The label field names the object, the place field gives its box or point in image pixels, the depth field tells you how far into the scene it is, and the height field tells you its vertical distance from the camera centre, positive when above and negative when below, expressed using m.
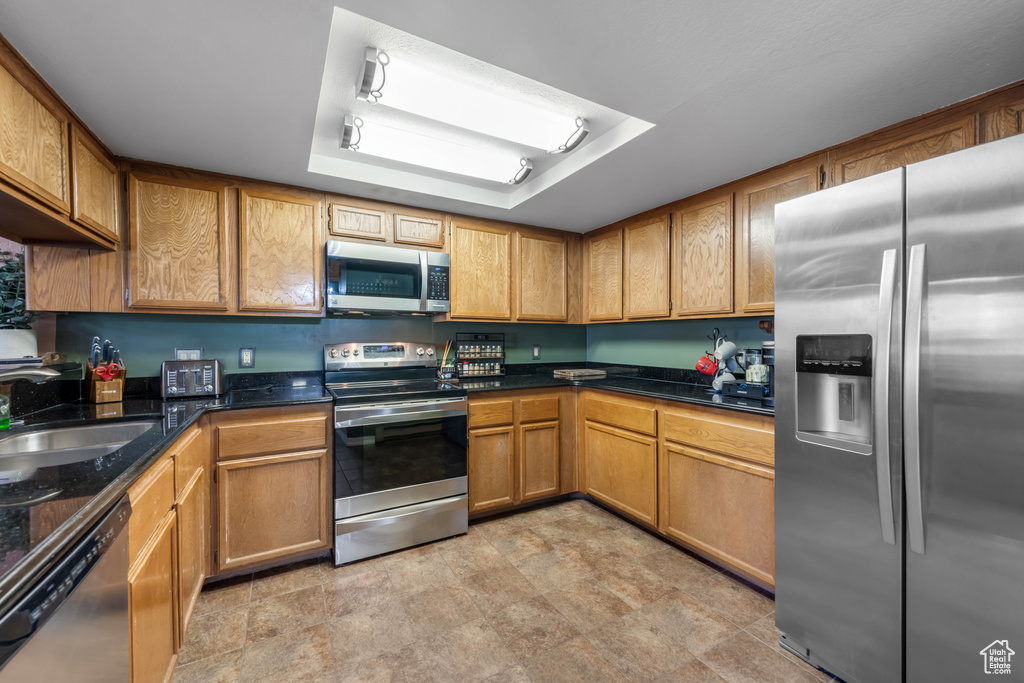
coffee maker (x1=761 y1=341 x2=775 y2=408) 2.20 -0.11
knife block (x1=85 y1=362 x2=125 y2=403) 2.02 -0.24
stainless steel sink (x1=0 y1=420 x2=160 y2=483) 1.35 -0.38
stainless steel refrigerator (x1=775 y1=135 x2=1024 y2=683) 1.12 -0.27
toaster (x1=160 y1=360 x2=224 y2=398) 2.18 -0.21
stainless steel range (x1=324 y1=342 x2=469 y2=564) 2.27 -0.73
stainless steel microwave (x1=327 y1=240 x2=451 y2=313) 2.55 +0.39
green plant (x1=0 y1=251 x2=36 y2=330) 1.90 +0.23
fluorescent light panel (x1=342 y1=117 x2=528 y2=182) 1.99 +0.96
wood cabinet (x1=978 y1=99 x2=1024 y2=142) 1.47 +0.78
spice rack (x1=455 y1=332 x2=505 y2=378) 3.28 -0.12
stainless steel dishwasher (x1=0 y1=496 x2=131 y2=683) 0.62 -0.51
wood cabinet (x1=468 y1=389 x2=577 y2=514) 2.72 -0.76
